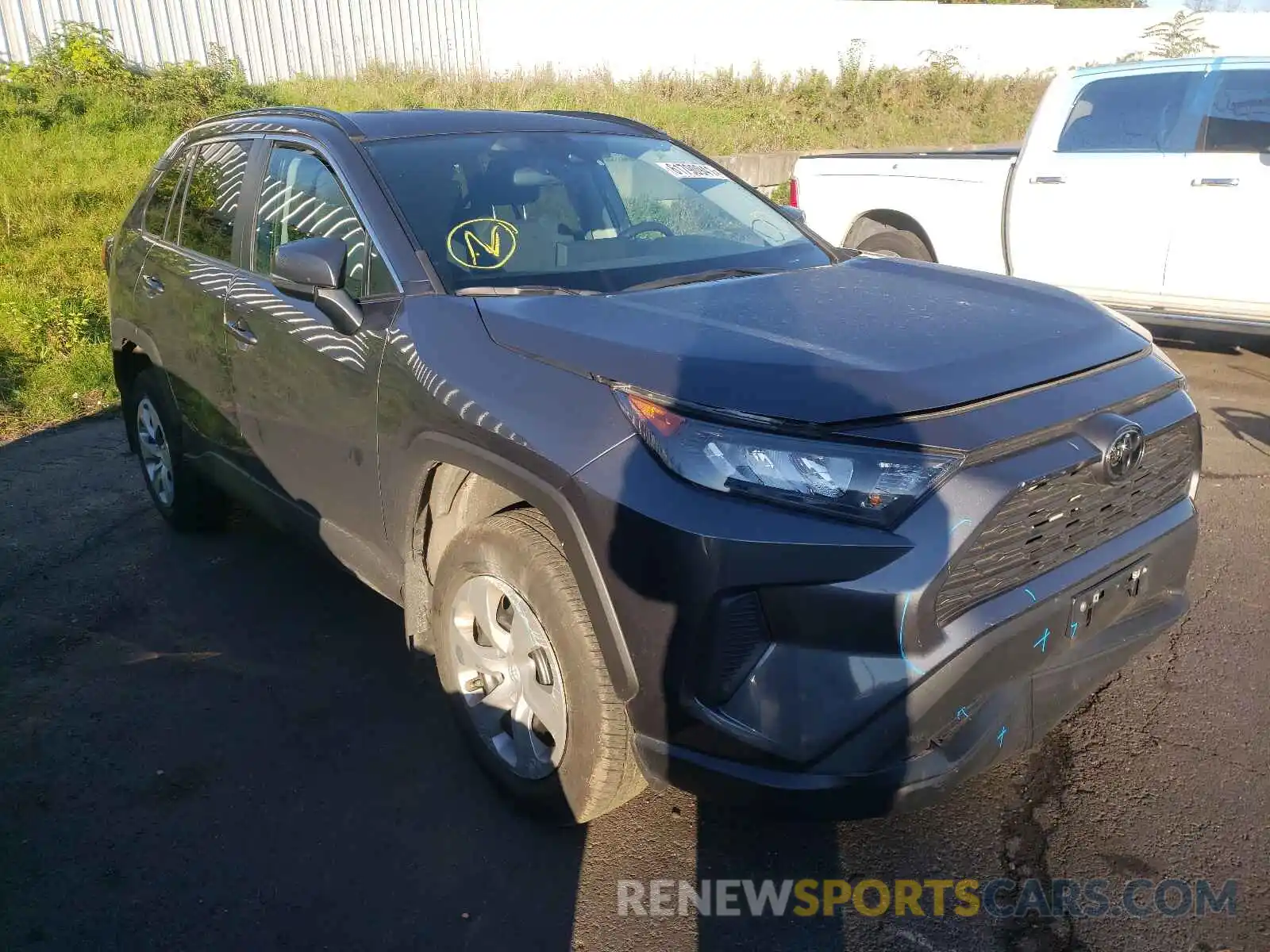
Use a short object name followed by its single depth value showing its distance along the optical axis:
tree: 25.42
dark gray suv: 2.09
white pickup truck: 5.86
